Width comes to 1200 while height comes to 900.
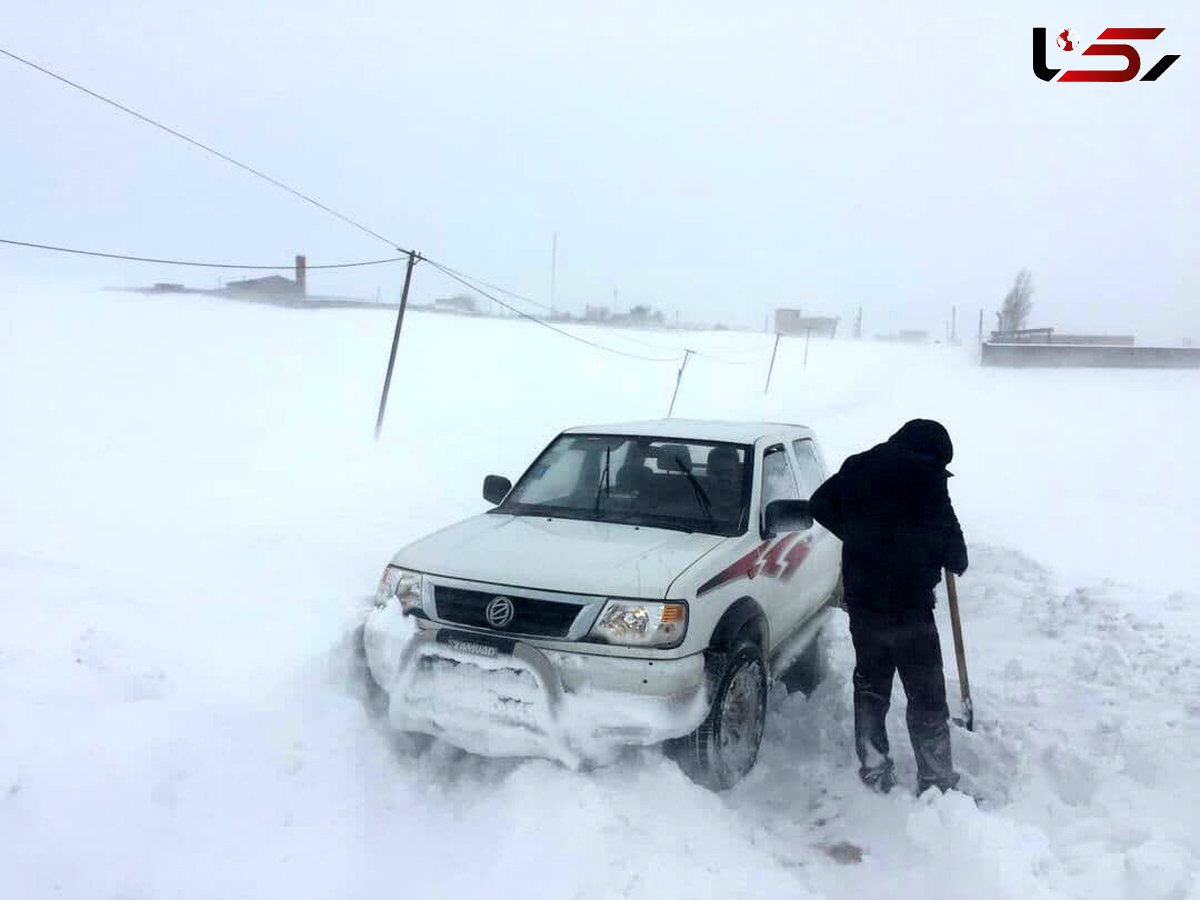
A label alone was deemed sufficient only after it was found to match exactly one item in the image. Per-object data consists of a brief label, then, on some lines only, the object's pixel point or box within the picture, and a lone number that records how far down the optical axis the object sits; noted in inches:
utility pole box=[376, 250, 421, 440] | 631.5
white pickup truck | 155.3
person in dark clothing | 172.6
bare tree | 3393.2
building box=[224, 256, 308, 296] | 2110.0
